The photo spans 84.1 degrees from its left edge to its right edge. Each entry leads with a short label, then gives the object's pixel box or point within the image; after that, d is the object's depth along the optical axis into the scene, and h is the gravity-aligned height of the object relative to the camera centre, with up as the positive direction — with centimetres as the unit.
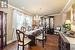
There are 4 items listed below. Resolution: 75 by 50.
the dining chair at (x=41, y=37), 238 -74
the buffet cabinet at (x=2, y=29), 201 -21
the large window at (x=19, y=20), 283 +36
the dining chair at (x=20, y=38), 182 -59
